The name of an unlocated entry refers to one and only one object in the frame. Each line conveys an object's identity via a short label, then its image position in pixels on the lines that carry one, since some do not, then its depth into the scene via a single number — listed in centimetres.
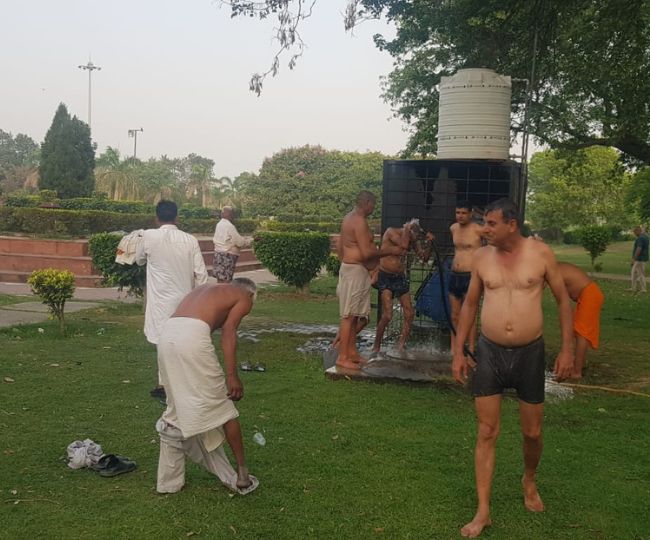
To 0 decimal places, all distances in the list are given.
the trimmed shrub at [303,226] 2291
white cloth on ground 430
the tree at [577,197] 4244
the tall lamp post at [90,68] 4766
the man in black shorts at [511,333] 365
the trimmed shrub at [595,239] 2339
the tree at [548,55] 895
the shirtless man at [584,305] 606
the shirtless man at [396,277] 725
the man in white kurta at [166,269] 556
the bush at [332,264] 1566
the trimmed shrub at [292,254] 1392
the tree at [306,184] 4169
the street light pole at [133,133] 5589
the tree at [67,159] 2545
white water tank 766
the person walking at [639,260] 1638
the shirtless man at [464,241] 704
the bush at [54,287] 855
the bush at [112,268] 1083
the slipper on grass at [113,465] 421
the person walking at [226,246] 1089
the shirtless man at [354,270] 669
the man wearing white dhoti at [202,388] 373
